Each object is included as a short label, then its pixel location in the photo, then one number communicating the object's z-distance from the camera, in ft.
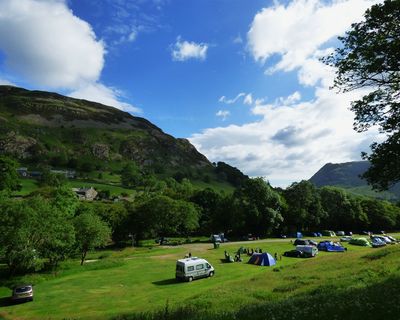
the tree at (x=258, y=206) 304.67
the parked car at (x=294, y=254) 190.74
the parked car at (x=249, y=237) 289.19
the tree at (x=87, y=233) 197.36
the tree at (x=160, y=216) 309.55
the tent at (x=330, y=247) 212.84
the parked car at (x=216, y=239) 262.02
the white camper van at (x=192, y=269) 133.28
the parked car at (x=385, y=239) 237.35
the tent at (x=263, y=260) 164.55
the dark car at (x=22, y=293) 116.16
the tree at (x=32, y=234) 156.87
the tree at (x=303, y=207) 340.18
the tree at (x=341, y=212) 363.56
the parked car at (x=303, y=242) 228.02
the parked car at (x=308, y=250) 190.85
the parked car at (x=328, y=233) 319.02
